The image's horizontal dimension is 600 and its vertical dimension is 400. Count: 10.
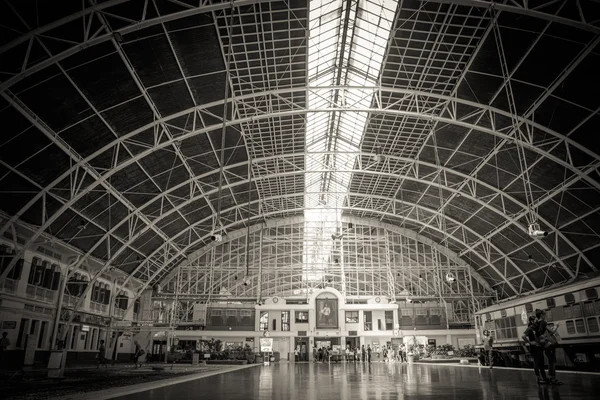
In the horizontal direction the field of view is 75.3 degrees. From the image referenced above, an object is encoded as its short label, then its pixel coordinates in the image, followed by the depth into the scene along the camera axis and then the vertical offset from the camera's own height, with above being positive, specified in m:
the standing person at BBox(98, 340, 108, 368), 29.48 -2.00
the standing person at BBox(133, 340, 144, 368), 26.70 -1.57
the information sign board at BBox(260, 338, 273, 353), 41.38 -1.60
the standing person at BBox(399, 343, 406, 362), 34.86 -2.07
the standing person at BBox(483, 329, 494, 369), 19.14 -0.95
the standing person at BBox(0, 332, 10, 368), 20.92 -0.91
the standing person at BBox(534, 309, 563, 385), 8.41 -0.16
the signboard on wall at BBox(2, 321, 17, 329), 22.83 +0.19
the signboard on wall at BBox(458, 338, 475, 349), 43.97 -1.40
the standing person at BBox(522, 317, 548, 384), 8.58 -0.40
